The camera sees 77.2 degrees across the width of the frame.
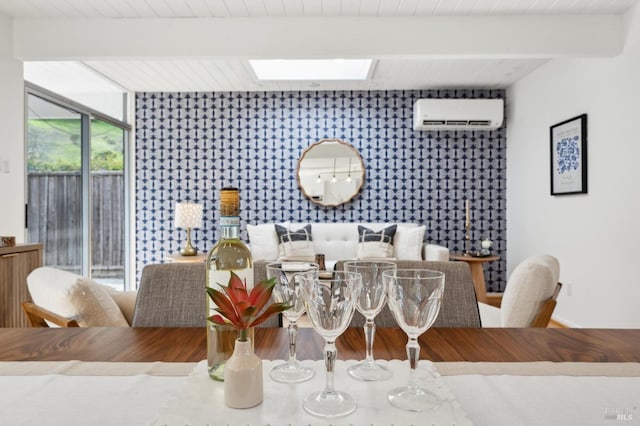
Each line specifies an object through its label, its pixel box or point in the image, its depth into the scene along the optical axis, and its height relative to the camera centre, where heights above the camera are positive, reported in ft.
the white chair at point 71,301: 4.84 -1.12
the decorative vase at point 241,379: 1.73 -0.73
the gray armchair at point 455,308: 3.90 -0.95
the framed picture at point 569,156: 11.34 +1.68
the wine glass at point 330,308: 1.82 -0.45
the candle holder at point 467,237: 15.67 -1.00
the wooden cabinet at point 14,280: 7.97 -1.43
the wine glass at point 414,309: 1.86 -0.46
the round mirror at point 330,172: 16.46 +1.61
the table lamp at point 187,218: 14.34 -0.26
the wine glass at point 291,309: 2.10 -0.53
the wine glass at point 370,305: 2.20 -0.52
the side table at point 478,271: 14.20 -2.16
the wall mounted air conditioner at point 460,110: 15.35 +3.90
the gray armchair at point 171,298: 3.95 -0.88
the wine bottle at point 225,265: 2.02 -0.30
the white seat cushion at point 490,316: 6.67 -1.84
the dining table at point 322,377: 1.75 -0.93
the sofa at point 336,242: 14.62 -1.16
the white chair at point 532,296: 5.53 -1.18
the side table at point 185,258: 13.57 -1.63
